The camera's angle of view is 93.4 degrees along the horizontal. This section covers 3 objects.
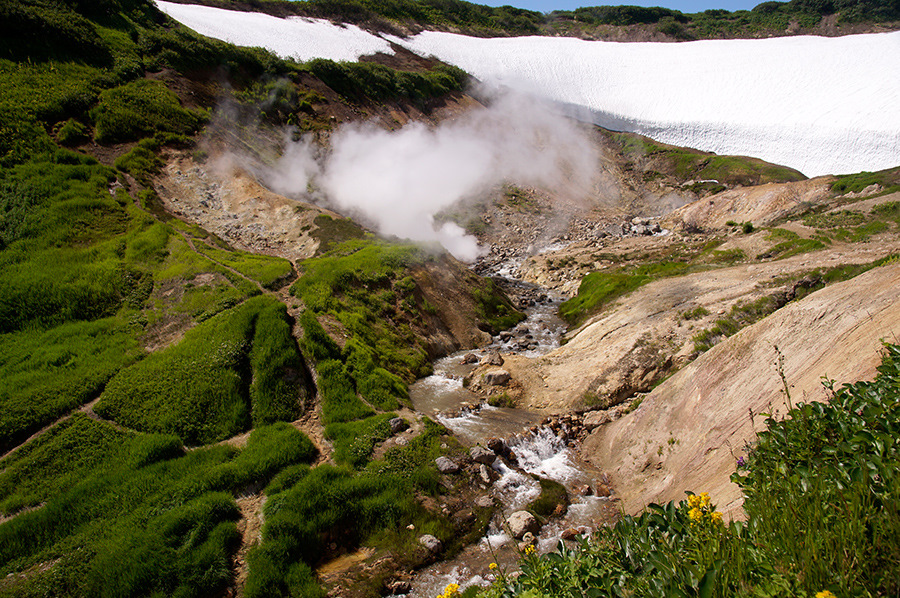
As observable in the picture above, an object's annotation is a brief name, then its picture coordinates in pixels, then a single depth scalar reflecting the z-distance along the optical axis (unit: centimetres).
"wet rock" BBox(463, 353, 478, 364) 2073
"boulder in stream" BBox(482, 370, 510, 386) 1725
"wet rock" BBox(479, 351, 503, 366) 1878
